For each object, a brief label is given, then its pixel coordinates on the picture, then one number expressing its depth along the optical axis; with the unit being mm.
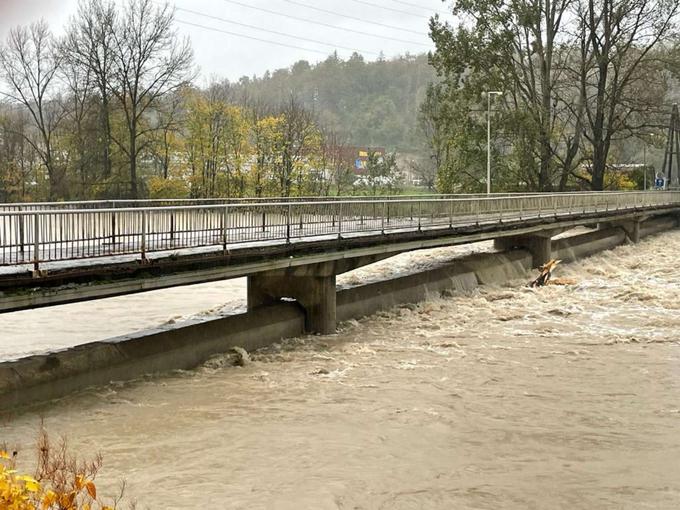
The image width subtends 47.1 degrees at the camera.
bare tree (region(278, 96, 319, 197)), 58438
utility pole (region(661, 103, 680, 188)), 70375
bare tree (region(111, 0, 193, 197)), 49625
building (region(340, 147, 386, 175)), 82000
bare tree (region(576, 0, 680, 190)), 53719
